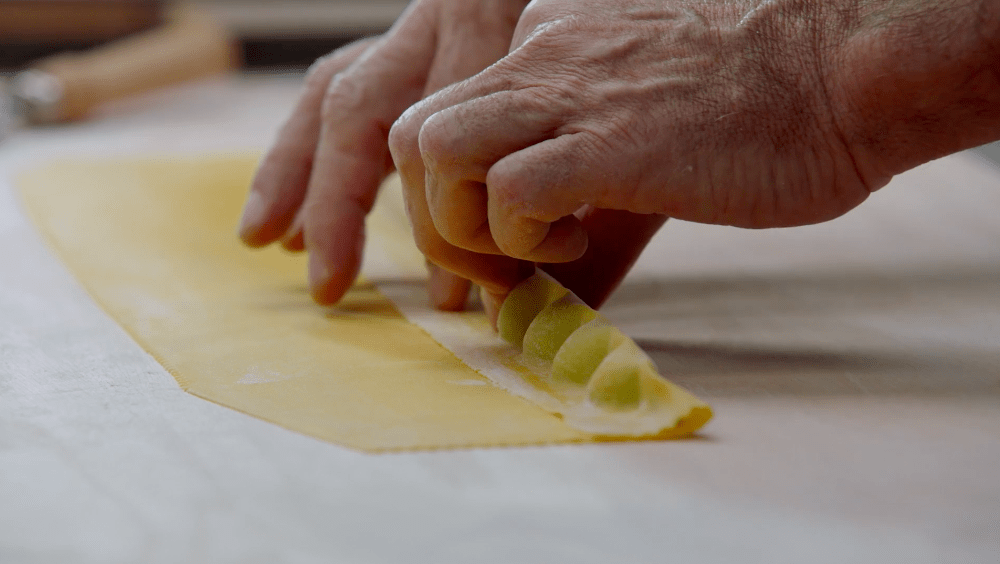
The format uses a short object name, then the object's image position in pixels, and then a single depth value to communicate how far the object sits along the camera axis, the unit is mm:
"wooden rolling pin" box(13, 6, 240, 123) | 1337
